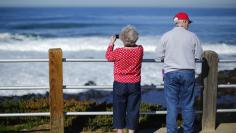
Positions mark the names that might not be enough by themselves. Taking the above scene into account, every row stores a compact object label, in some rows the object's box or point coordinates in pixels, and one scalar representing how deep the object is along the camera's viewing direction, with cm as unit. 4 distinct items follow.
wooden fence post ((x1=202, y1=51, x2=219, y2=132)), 1055
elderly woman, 887
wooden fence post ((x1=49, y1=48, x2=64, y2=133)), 998
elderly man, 897
